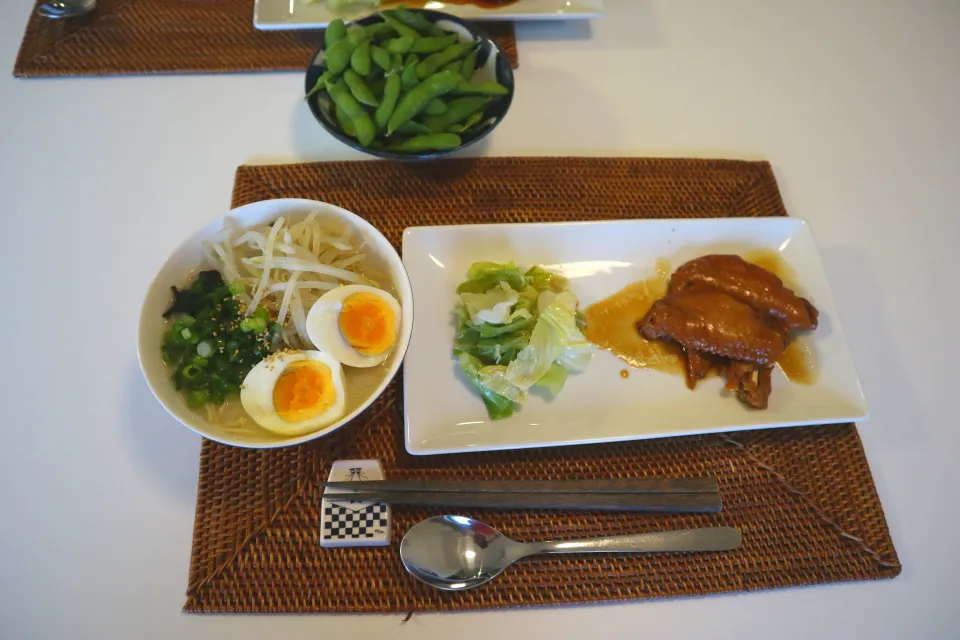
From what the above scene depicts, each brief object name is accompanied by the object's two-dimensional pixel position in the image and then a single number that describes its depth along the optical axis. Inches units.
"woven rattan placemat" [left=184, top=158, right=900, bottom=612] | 16.5
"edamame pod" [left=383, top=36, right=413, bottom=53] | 20.0
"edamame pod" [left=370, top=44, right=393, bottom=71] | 19.8
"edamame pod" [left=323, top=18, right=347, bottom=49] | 20.1
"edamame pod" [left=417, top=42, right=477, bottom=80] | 20.0
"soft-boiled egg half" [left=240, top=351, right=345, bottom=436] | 16.4
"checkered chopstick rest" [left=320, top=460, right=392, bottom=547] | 16.7
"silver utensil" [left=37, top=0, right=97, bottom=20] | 22.1
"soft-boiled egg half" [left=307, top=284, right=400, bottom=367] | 17.1
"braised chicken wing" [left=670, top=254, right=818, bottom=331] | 19.0
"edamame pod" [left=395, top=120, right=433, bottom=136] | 19.7
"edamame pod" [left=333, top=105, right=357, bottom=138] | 20.1
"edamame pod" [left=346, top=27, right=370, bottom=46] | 19.9
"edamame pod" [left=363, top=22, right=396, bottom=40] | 20.3
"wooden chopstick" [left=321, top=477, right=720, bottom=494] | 17.0
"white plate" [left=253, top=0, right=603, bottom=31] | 21.9
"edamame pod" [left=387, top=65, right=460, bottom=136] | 19.4
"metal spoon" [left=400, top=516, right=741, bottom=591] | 16.5
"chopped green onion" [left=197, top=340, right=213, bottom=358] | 16.9
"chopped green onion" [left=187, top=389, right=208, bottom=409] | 16.6
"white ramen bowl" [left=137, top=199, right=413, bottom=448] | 15.9
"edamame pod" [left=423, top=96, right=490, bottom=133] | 20.0
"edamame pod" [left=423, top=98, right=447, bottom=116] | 19.8
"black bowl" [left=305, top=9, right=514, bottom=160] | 19.6
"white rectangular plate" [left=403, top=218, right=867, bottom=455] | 17.8
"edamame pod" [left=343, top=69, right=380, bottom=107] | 19.4
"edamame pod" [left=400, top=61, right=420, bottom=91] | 19.5
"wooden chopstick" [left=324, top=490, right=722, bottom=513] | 16.9
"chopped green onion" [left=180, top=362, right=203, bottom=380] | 16.7
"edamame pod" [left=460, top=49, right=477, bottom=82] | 20.7
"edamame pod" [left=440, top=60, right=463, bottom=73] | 20.4
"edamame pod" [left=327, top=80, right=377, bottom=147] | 19.4
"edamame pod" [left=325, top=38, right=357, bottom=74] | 19.7
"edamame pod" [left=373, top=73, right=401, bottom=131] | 19.4
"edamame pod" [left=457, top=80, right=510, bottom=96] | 20.0
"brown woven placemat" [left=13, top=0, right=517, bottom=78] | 22.0
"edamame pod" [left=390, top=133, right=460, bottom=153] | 19.6
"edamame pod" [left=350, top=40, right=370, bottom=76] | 19.6
